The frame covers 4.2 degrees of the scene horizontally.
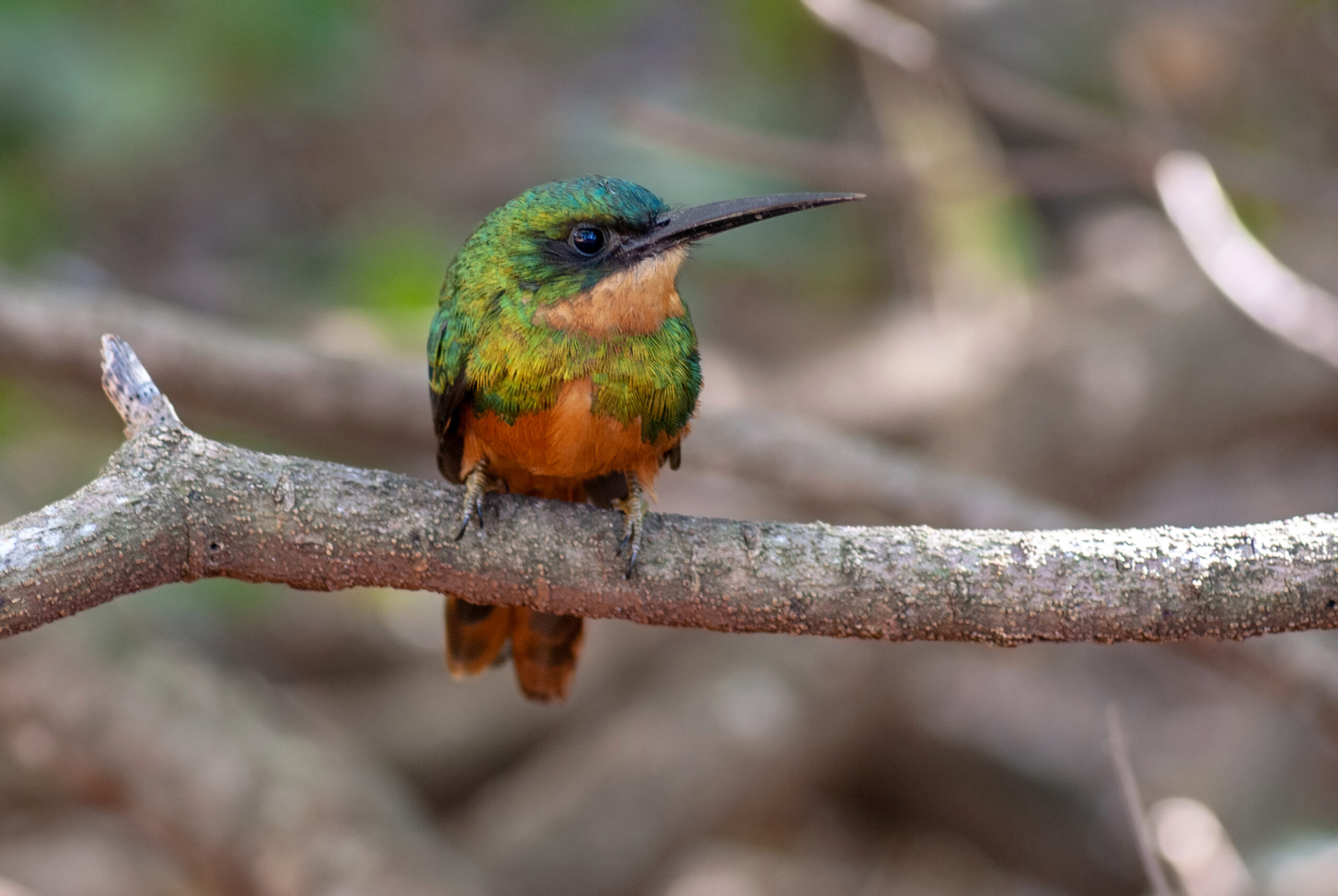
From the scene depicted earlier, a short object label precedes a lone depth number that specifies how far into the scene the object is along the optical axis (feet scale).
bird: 10.97
